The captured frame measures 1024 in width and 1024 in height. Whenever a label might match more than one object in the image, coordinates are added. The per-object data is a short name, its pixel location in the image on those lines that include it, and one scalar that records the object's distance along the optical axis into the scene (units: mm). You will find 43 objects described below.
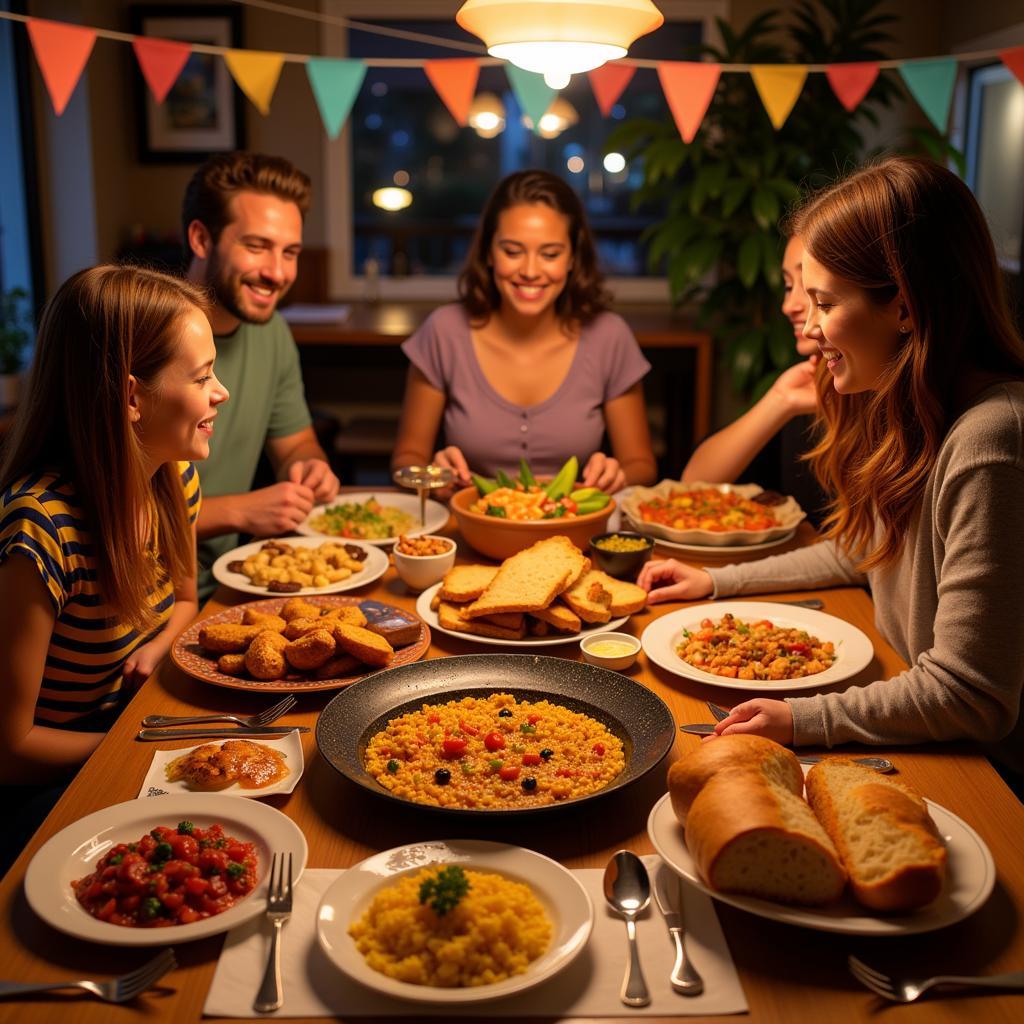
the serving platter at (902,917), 1022
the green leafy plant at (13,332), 4566
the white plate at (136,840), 1032
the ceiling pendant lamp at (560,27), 1562
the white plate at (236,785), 1307
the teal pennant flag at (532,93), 3121
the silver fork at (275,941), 972
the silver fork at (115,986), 972
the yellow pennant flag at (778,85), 3170
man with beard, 2695
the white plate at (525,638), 1718
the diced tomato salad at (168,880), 1066
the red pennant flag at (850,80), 3311
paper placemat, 971
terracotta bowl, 2070
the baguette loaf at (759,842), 1038
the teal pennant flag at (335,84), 3201
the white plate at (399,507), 2363
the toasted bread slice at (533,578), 1737
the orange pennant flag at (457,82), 3234
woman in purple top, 3129
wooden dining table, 978
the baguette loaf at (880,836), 1028
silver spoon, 993
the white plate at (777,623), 1586
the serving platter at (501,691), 1324
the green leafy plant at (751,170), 4445
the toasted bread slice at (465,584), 1825
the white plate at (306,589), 1987
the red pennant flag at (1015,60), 2900
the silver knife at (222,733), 1454
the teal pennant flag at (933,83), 3209
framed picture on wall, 5668
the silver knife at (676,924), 993
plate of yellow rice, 967
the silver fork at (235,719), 1476
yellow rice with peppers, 1262
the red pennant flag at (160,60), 3172
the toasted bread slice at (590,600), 1772
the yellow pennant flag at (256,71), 3145
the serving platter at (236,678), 1547
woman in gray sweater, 1415
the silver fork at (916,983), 974
